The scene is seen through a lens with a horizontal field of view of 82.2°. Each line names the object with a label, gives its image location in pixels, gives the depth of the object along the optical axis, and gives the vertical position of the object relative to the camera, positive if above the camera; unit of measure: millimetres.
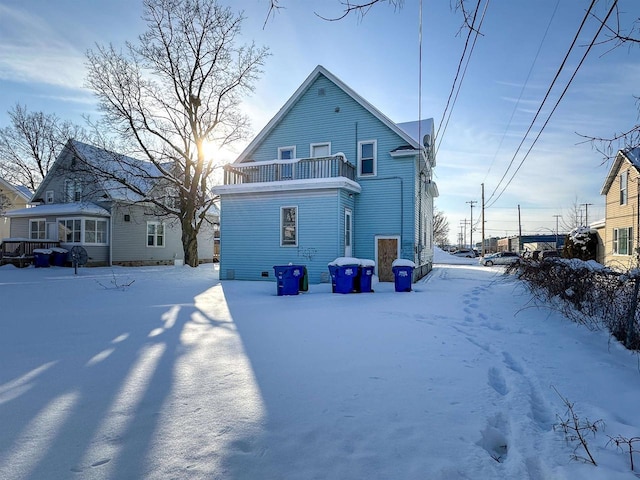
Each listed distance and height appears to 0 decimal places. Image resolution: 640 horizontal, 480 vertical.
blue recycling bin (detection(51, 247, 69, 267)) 22703 -828
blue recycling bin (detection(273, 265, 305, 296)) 11141 -1073
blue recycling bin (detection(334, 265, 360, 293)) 11633 -1086
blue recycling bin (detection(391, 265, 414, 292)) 11992 -1082
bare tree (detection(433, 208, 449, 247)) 71500 +3126
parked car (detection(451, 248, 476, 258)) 55488 -1550
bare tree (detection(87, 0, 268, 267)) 21828 +8223
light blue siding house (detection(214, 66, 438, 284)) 14641 +2125
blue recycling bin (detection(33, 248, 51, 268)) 21953 -861
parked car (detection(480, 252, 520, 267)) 33312 -1381
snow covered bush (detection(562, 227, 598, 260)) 22828 +12
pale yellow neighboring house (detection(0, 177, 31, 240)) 30594 +3904
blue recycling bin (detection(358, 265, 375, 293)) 11992 -1120
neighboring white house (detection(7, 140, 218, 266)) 23156 +1895
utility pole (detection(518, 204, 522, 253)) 55469 +1918
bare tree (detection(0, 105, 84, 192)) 31234 +8414
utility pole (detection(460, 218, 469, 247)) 120000 +2121
